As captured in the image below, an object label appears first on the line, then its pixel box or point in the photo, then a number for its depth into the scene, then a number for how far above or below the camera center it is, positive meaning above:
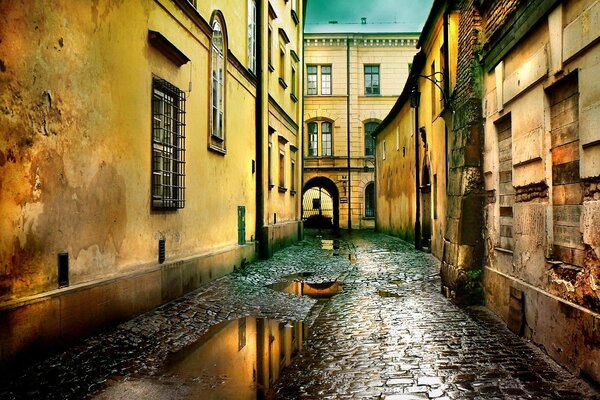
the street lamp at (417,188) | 18.52 +0.76
